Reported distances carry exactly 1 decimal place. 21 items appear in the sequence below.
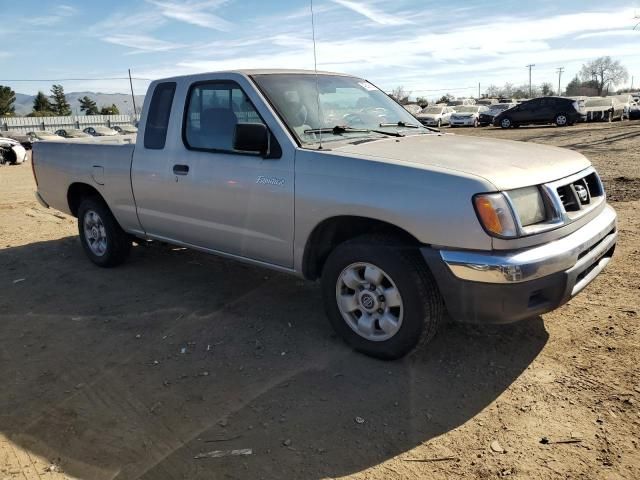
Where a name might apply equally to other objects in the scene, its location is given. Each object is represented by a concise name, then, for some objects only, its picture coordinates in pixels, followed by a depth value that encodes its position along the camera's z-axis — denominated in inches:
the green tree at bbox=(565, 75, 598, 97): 4169.5
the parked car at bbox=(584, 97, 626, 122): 1231.5
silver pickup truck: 120.9
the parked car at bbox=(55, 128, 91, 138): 1543.1
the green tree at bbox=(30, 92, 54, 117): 3144.7
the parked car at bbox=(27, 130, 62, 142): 1378.9
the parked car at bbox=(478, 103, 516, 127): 1392.7
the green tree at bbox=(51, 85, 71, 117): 3321.9
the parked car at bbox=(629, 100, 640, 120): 1344.4
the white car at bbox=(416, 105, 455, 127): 1405.0
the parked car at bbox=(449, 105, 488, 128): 1407.5
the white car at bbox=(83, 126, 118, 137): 1722.9
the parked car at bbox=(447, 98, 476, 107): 2480.8
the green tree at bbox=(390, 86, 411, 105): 2952.0
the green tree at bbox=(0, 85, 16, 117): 2829.7
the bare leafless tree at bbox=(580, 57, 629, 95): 4702.3
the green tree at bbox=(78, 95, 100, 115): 3587.6
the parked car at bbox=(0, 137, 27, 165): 759.1
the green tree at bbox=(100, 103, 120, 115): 3321.9
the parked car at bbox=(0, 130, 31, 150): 1290.6
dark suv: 1137.4
